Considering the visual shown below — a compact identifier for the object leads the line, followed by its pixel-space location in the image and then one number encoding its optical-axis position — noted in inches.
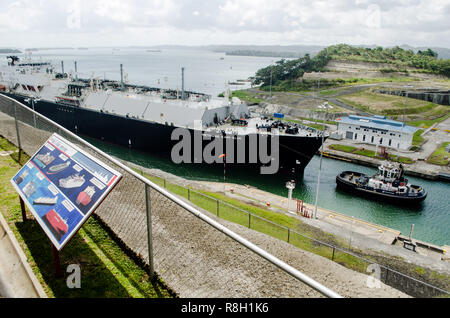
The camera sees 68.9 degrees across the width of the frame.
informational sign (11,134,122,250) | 138.2
